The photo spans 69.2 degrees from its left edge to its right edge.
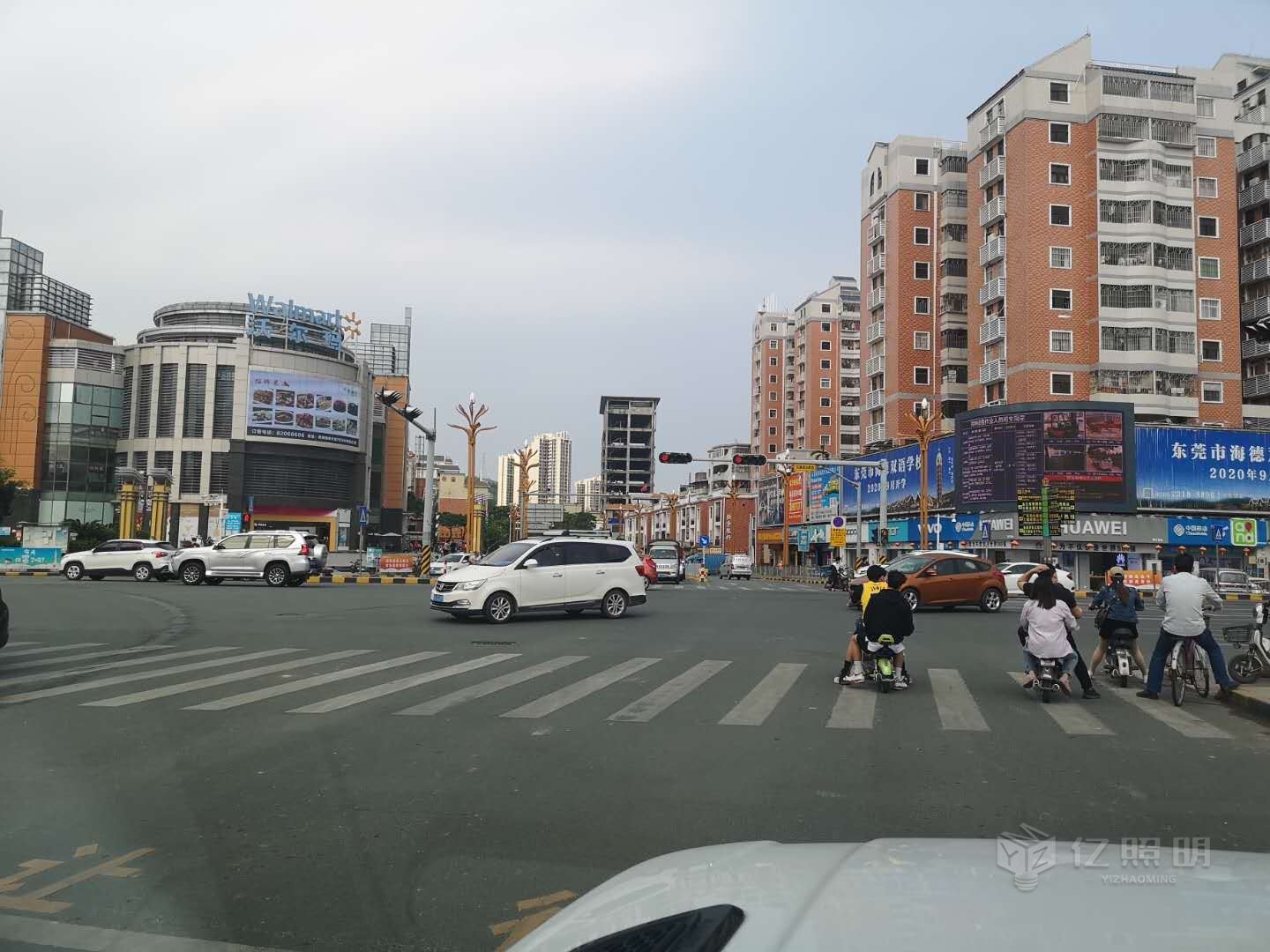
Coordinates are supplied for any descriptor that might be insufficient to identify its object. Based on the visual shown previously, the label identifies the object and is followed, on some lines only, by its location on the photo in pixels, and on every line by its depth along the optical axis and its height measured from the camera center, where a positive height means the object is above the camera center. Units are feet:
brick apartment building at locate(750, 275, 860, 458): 335.06 +62.74
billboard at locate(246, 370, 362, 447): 232.12 +31.61
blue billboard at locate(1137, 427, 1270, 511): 153.48 +13.97
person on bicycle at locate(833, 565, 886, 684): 35.21 -4.46
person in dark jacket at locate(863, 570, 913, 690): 34.42 -2.72
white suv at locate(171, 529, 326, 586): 99.50 -3.20
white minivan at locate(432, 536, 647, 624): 59.62 -3.03
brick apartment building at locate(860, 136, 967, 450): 199.31 +59.63
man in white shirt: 32.40 -2.14
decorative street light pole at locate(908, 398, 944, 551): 122.83 +14.75
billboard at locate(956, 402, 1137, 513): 153.17 +16.34
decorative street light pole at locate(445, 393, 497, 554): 132.46 +15.55
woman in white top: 32.71 -2.81
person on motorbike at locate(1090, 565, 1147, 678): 36.73 -2.27
